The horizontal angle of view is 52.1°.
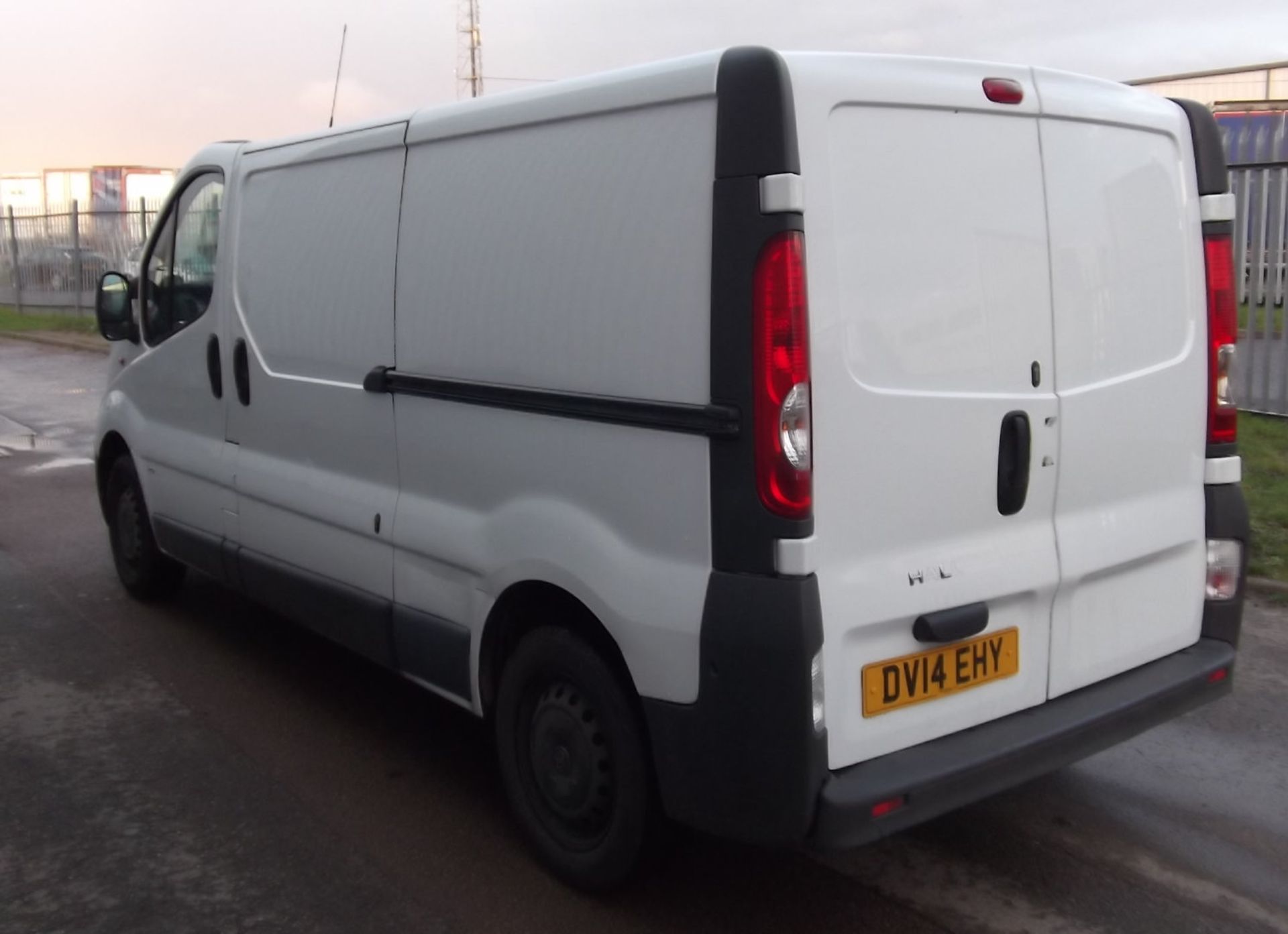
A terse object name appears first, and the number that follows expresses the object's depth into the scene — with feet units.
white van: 9.84
